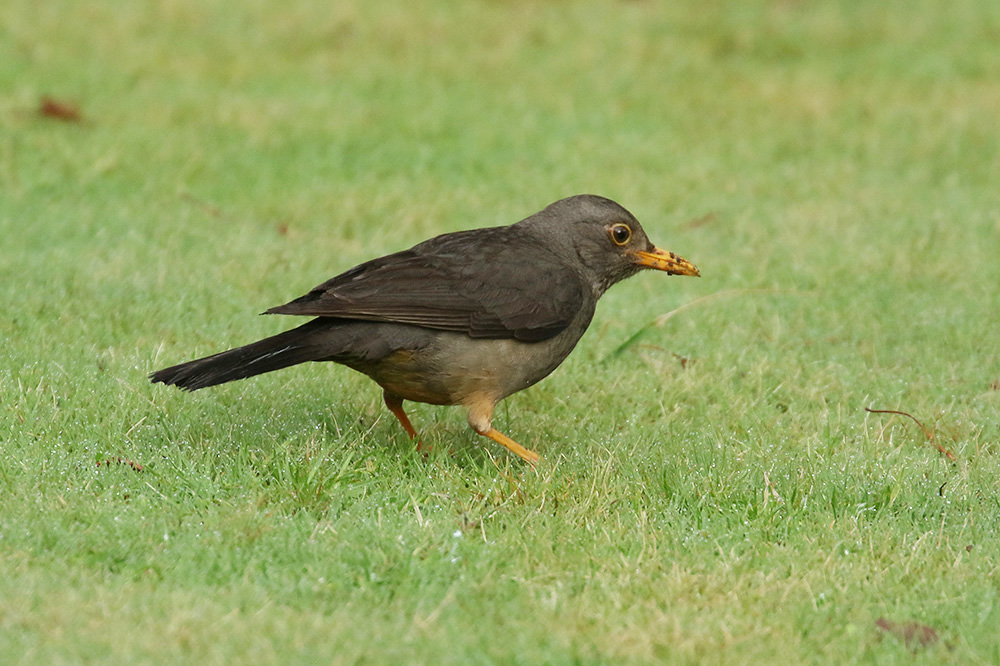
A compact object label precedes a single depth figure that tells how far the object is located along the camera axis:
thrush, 11.99
